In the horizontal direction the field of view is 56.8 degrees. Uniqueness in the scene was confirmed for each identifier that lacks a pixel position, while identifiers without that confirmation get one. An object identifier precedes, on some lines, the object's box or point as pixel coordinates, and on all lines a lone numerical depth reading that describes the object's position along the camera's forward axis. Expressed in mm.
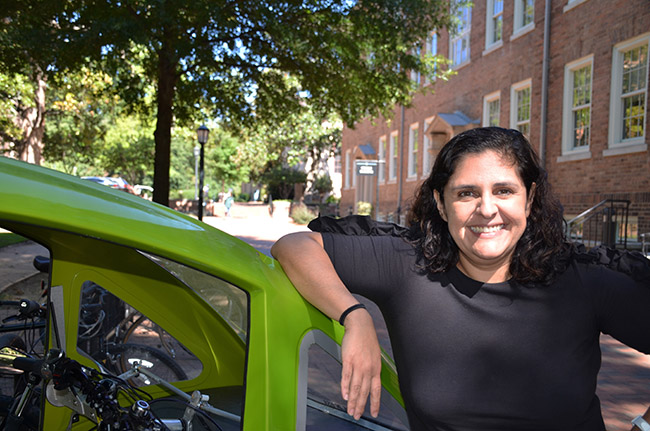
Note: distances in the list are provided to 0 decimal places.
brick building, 12883
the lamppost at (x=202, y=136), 17678
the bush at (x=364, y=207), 27297
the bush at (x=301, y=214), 28559
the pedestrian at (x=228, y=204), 33438
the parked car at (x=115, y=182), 37019
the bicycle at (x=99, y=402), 1541
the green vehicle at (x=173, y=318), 1324
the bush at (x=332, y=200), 38562
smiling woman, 1787
